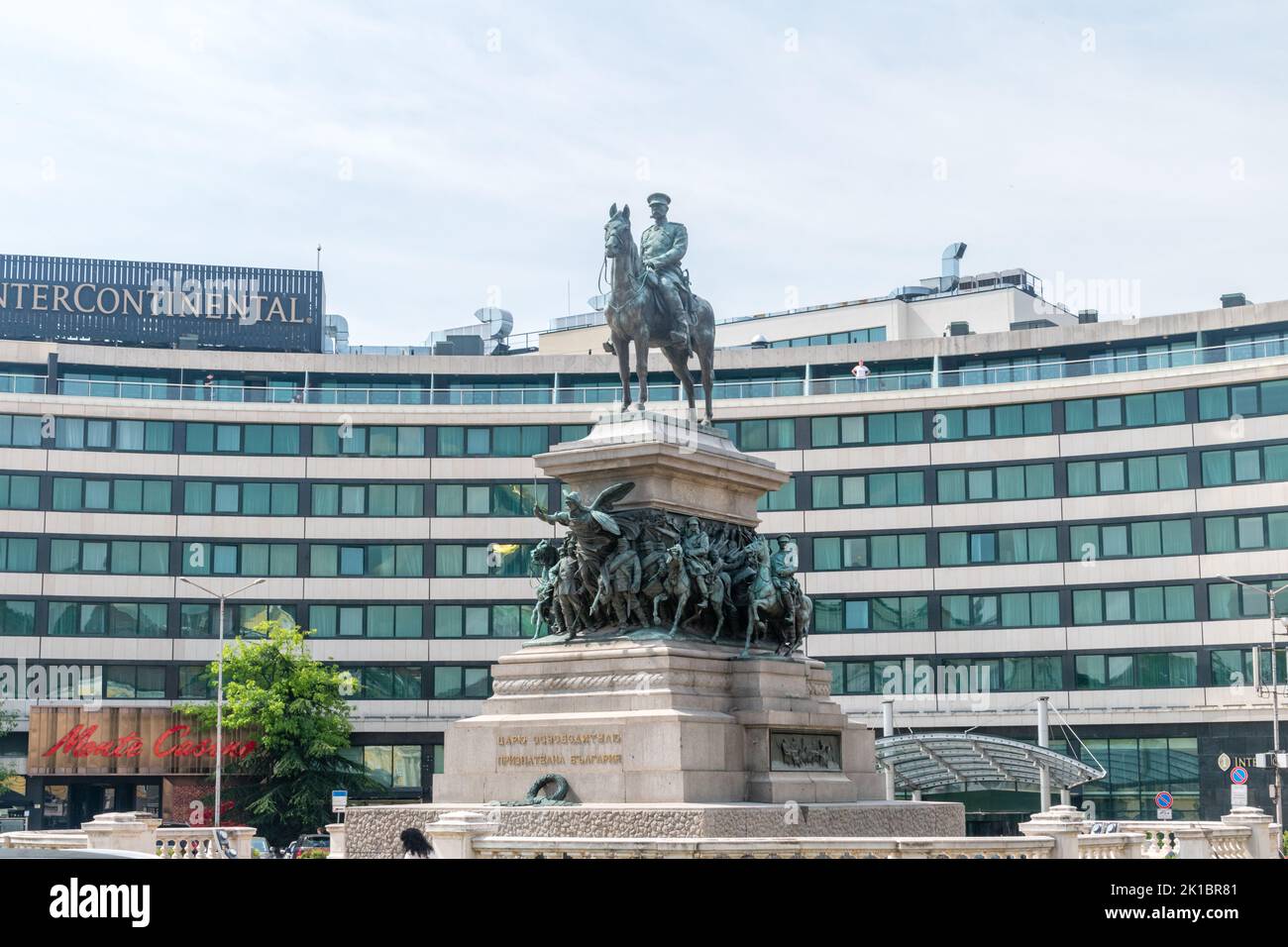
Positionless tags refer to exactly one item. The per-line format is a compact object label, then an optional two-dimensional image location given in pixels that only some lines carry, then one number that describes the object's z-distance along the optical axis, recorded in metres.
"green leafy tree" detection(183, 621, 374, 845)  77.62
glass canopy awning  53.28
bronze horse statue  32.50
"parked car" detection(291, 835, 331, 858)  60.69
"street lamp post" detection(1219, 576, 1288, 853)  68.80
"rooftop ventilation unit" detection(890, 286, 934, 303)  107.94
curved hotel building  81.06
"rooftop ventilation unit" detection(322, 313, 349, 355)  108.69
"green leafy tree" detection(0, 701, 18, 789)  80.93
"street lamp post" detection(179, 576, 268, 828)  74.36
